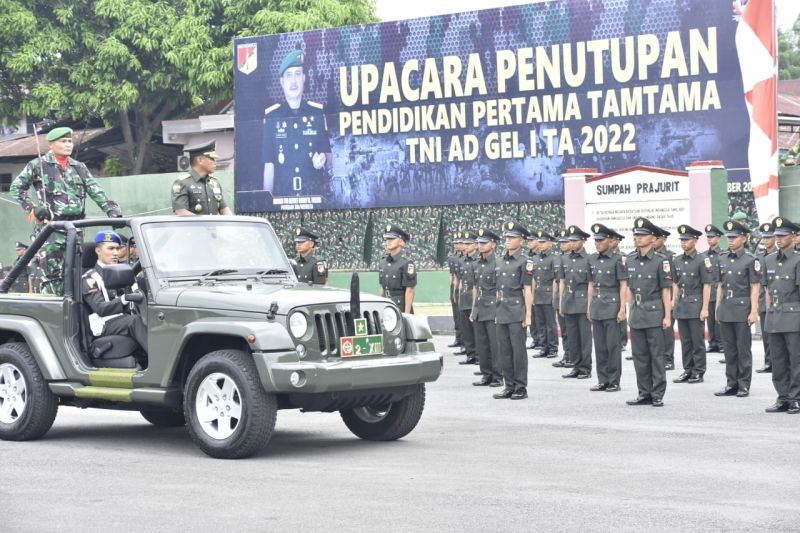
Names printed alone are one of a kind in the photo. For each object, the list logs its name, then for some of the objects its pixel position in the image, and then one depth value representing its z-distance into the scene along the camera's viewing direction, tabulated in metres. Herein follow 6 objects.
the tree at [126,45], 39.78
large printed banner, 25.69
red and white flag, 24.61
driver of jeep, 10.87
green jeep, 9.83
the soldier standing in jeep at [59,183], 12.59
